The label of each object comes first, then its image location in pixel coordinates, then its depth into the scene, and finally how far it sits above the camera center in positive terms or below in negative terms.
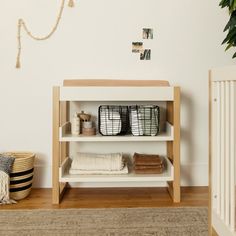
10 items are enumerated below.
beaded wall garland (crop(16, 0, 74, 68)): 2.03 +0.59
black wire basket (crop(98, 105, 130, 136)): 1.83 -0.02
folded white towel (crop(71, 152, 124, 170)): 1.82 -0.28
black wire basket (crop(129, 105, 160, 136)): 1.81 -0.03
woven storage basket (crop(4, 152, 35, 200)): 1.77 -0.36
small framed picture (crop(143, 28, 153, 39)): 2.06 +0.58
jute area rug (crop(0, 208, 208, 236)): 1.38 -0.52
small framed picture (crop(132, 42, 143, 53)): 2.06 +0.48
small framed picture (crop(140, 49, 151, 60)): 2.07 +0.43
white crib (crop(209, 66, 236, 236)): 0.95 -0.11
